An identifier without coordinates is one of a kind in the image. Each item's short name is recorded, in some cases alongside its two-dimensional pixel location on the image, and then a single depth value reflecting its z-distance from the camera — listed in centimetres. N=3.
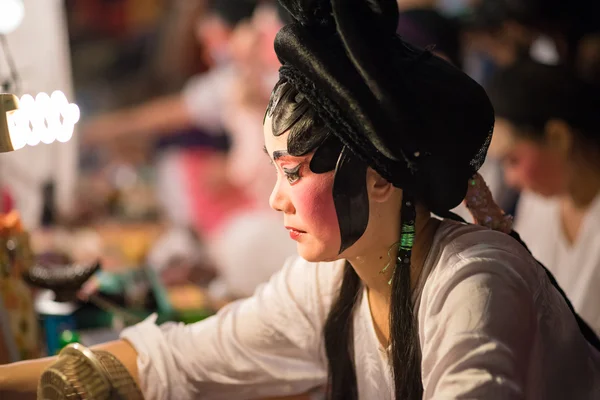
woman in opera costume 286
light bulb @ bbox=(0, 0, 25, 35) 324
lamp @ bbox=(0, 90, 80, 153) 299
